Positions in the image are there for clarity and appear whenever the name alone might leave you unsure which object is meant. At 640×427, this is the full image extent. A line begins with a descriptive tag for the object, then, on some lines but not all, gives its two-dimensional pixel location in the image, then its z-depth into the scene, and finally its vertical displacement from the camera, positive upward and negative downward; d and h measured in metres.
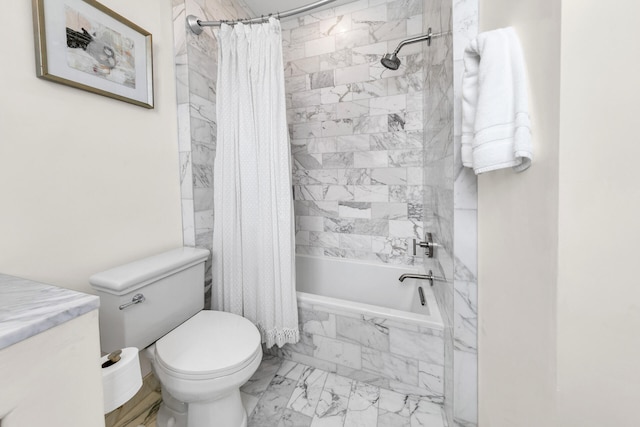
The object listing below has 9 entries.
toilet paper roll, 0.60 -0.44
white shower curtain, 1.39 +0.15
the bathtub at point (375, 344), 1.27 -0.79
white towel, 0.69 +0.29
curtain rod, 1.26 +1.08
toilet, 0.95 -0.60
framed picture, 0.95 +0.72
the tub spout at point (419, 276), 1.55 -0.48
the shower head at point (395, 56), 1.44 +0.91
